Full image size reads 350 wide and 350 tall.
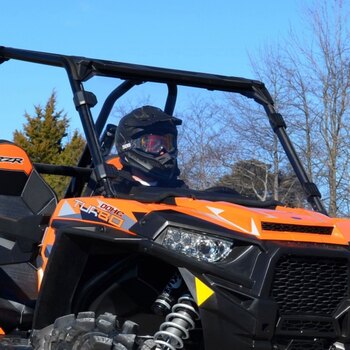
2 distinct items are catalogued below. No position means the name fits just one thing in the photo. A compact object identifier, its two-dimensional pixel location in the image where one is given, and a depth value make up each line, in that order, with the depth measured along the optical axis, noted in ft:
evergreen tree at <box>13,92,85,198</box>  161.22
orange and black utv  23.04
